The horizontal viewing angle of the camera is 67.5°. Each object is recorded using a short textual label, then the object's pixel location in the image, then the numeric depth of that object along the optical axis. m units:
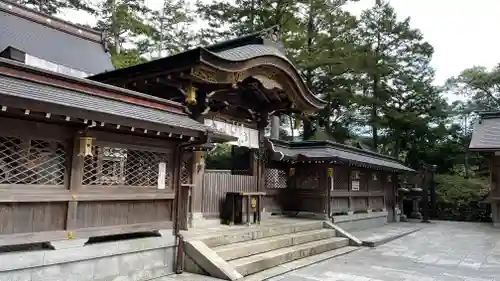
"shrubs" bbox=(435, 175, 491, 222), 18.11
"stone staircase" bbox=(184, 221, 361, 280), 6.11
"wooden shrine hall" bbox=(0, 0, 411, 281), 4.51
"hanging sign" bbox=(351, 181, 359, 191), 13.23
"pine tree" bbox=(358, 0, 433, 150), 20.98
